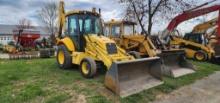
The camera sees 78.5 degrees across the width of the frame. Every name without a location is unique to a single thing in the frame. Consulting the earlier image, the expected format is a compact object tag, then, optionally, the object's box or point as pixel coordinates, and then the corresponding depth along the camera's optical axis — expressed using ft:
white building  98.96
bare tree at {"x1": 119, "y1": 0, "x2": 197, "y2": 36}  31.89
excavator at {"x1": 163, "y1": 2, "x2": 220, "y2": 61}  27.12
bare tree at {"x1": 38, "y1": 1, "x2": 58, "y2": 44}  85.44
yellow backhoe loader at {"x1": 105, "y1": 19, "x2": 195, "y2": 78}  17.58
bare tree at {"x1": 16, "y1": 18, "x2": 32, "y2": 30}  86.96
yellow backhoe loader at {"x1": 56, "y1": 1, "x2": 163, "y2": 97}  12.08
